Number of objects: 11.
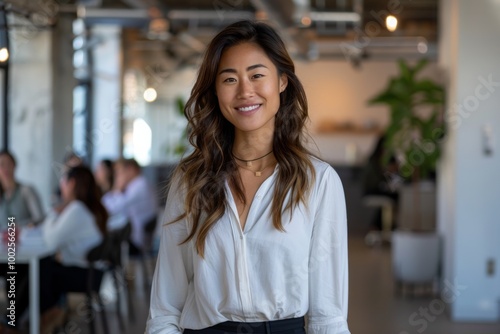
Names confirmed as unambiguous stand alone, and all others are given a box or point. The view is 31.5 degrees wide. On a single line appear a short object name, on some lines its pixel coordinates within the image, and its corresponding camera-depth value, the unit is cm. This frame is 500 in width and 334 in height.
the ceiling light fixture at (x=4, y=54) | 625
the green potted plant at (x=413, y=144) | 866
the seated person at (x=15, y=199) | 745
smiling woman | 187
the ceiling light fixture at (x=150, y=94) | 1650
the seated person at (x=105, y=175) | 959
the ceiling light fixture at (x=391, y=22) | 863
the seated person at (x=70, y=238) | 633
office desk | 550
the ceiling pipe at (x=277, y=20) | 997
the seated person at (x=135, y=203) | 912
